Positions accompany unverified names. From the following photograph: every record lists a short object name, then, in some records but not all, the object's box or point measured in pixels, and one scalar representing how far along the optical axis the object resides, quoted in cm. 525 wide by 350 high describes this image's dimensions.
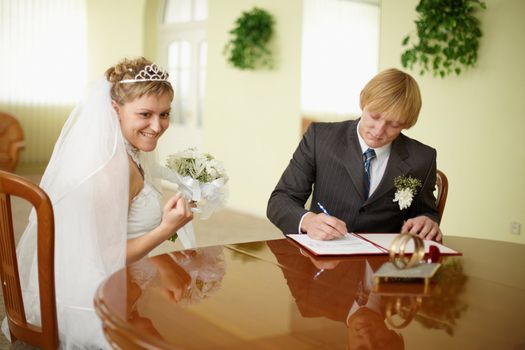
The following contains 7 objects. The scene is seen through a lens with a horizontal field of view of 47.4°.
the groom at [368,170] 240
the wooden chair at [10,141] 821
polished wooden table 124
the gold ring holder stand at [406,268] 161
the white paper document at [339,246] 197
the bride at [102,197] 193
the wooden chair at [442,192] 282
